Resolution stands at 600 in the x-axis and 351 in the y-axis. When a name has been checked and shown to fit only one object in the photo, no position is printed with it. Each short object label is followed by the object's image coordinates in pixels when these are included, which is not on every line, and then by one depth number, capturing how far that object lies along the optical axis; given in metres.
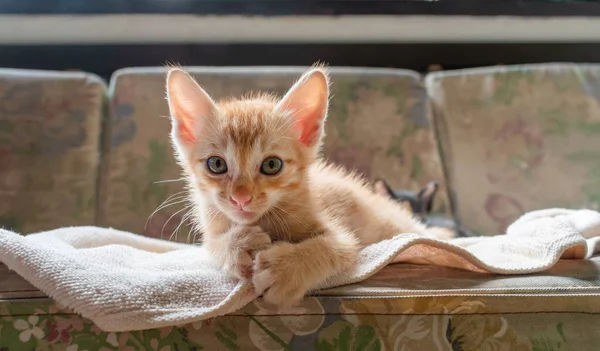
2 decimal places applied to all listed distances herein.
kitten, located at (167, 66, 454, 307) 0.52
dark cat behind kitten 0.74
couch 0.72
